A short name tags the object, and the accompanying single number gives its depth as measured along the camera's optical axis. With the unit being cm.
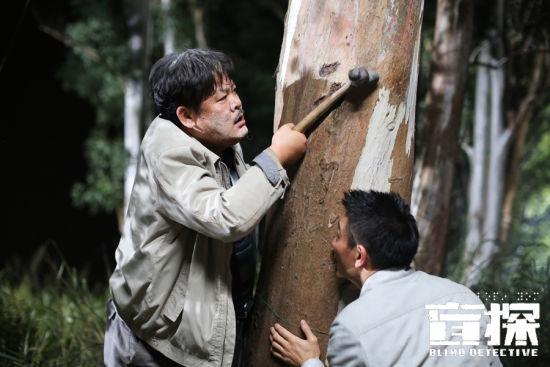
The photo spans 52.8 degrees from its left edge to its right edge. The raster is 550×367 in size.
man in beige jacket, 142
